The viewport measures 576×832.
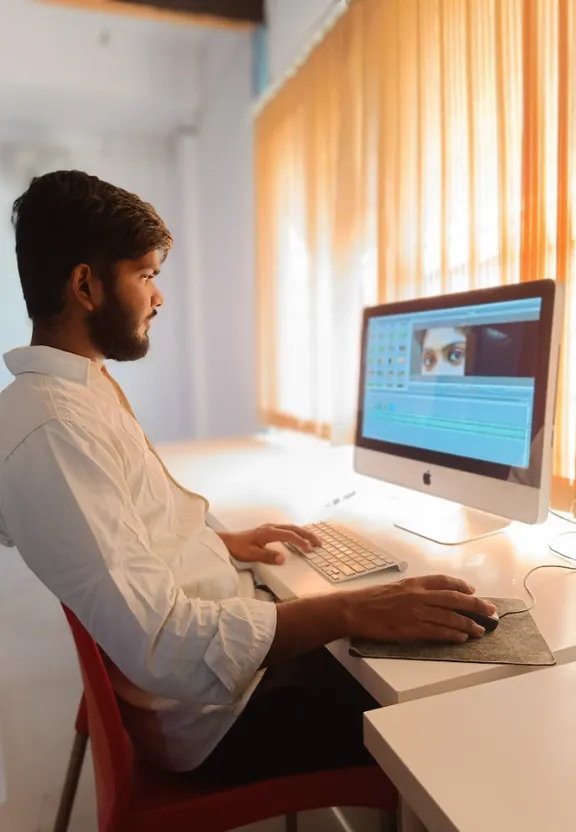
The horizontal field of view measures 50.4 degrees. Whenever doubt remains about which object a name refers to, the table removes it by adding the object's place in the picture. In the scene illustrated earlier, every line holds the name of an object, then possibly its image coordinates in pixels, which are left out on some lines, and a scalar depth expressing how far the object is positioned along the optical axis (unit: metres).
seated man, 0.73
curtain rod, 2.15
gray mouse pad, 0.70
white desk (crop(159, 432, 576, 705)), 0.69
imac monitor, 1.01
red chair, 0.79
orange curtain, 1.30
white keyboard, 0.98
